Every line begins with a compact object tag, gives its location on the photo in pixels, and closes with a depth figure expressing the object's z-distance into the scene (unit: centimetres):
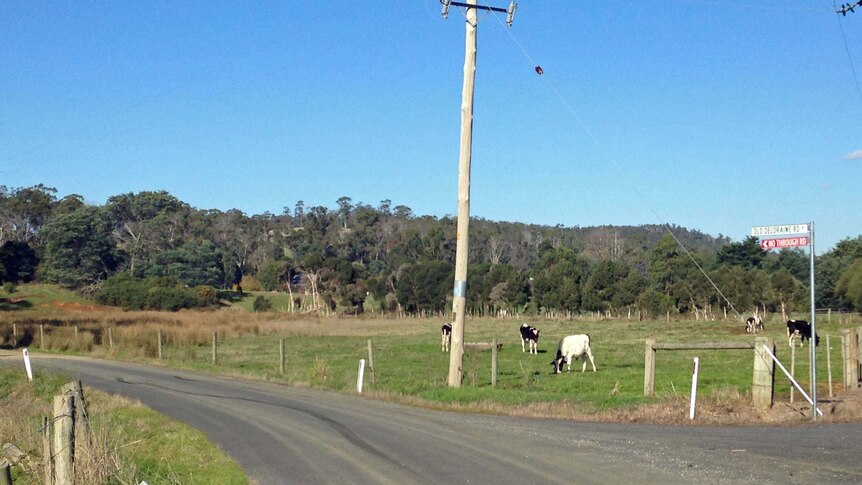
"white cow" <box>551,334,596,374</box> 3070
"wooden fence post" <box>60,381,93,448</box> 1065
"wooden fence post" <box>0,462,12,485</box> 930
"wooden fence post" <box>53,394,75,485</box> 1013
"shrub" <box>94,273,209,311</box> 8725
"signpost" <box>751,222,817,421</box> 1566
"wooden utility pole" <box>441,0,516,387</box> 2273
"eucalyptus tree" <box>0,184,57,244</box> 12512
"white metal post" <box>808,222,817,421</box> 1566
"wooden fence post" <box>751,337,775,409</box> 1688
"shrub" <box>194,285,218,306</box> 9362
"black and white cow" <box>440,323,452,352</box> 4258
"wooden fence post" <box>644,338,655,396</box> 1980
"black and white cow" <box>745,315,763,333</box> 5433
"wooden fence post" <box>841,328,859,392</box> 2073
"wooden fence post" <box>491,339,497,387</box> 2266
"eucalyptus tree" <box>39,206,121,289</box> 10262
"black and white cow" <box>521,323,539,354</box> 4006
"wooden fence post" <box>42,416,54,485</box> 1065
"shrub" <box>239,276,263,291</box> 12425
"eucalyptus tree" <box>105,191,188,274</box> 12469
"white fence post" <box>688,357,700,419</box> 1655
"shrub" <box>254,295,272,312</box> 9700
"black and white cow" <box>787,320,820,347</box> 4159
